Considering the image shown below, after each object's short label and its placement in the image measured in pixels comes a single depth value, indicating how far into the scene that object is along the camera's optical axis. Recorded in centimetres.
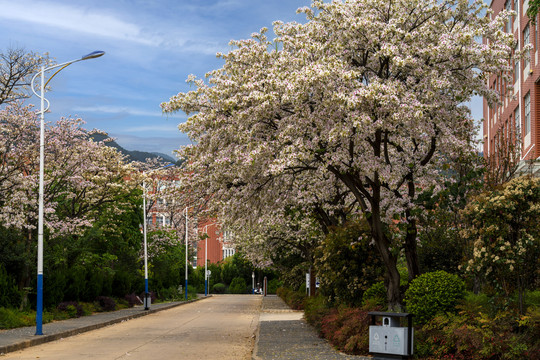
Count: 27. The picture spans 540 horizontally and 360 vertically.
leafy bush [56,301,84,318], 3101
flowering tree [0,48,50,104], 2375
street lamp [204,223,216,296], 7994
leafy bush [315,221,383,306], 1944
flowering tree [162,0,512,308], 1417
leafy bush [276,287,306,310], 4041
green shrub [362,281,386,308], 1834
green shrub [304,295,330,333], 2096
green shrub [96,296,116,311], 3780
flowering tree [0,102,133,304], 2481
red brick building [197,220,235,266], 11513
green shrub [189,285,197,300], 6717
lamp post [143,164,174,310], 4012
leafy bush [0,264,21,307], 2553
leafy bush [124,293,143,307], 4484
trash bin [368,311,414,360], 1207
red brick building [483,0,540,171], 3391
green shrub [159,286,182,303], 5832
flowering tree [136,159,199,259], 2083
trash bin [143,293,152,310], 4012
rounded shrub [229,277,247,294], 9675
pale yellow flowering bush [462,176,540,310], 1174
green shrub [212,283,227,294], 9779
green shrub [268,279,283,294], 9206
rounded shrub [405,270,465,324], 1433
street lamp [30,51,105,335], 2094
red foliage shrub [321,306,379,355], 1473
